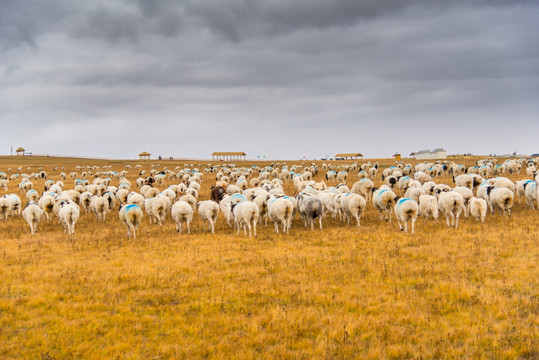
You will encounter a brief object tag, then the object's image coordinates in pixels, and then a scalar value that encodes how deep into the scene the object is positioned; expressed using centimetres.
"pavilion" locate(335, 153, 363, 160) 14415
